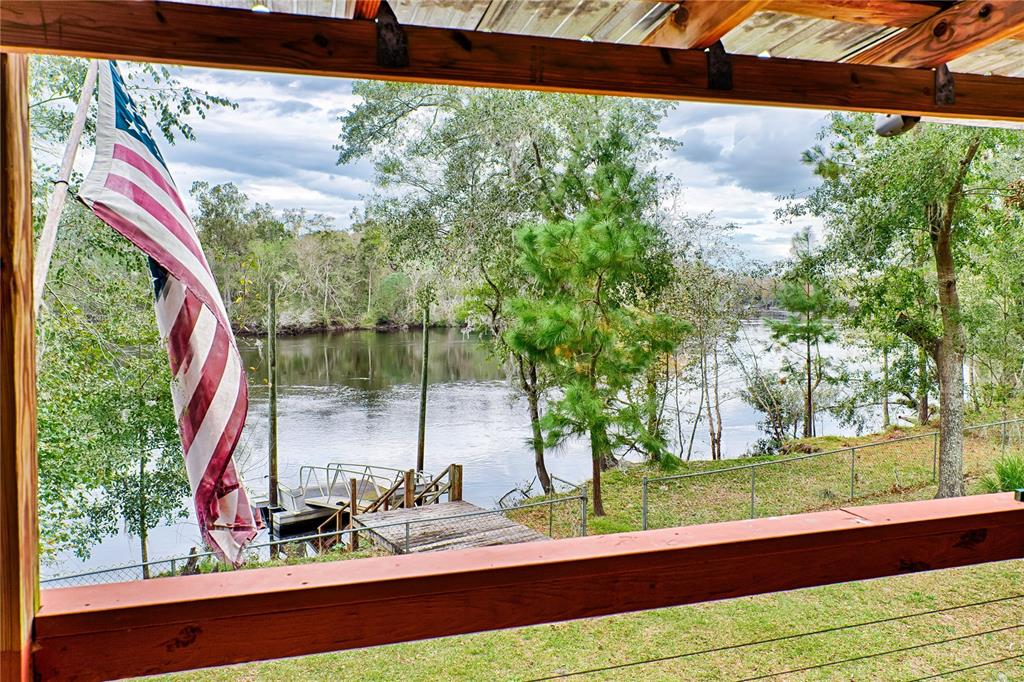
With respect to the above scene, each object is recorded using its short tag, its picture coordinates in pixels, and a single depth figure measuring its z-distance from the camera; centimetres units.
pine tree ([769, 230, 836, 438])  868
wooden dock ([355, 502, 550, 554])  607
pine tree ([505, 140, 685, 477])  636
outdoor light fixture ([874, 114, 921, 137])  148
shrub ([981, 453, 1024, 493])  502
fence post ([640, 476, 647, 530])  605
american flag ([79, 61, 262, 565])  129
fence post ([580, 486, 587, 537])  616
